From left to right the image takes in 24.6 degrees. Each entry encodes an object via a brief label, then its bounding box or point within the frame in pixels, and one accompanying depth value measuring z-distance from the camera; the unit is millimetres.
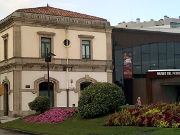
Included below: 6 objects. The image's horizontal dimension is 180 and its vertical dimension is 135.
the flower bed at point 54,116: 28625
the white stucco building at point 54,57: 43219
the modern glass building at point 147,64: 51188
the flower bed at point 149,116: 19156
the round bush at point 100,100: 25812
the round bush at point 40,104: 33250
